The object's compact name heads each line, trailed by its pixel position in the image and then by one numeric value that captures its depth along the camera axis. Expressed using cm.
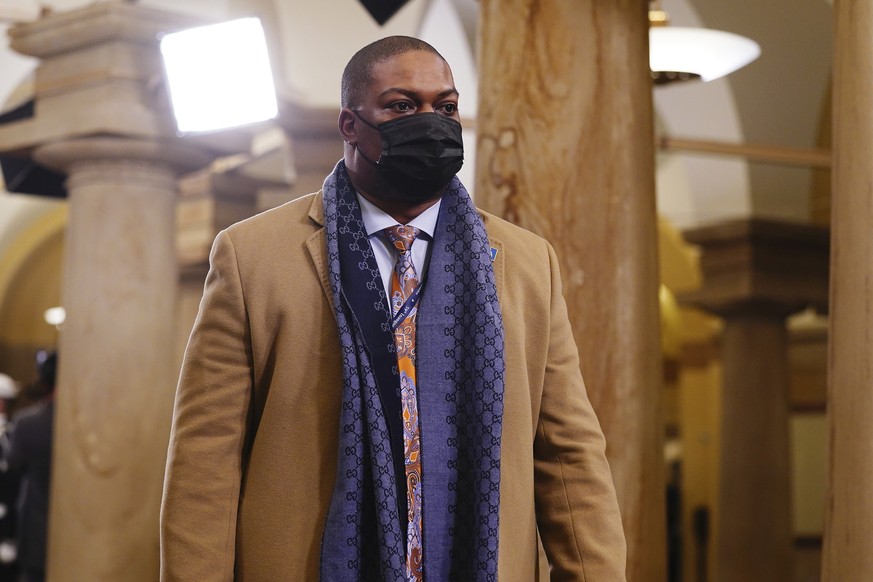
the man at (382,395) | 229
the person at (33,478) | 674
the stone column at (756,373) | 901
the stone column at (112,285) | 589
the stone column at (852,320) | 298
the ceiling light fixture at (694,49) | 505
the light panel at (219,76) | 545
